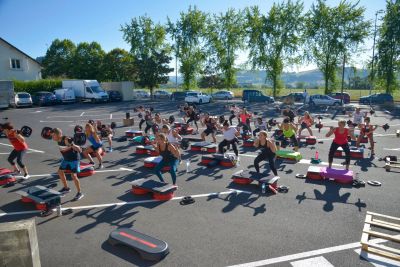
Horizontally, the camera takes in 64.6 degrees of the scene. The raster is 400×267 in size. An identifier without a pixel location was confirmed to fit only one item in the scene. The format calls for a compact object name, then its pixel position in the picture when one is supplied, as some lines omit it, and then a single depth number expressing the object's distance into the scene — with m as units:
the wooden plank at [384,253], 5.88
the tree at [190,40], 52.03
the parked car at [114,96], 43.25
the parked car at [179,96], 47.62
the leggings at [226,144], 13.08
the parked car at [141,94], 54.30
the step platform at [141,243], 5.98
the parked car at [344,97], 42.09
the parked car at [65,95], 40.41
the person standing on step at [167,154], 9.53
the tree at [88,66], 57.62
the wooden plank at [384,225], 6.95
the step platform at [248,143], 16.31
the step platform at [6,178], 10.58
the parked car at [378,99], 40.65
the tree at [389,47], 40.06
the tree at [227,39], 50.50
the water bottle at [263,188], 9.48
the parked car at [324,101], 39.06
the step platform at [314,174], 10.80
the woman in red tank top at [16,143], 10.63
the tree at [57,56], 67.22
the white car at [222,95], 50.84
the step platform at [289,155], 13.34
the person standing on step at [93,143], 11.98
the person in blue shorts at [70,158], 8.98
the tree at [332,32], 42.84
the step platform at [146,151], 14.36
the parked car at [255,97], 43.34
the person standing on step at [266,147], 10.20
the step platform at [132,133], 18.84
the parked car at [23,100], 35.75
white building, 44.25
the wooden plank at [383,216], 7.32
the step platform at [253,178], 9.68
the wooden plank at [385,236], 6.46
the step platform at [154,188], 9.06
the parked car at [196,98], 41.60
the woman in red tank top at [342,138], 11.05
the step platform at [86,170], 11.41
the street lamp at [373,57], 40.63
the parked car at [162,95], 54.34
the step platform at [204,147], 14.83
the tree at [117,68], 57.50
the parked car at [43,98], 38.41
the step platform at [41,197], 8.20
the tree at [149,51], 51.50
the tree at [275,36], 46.22
